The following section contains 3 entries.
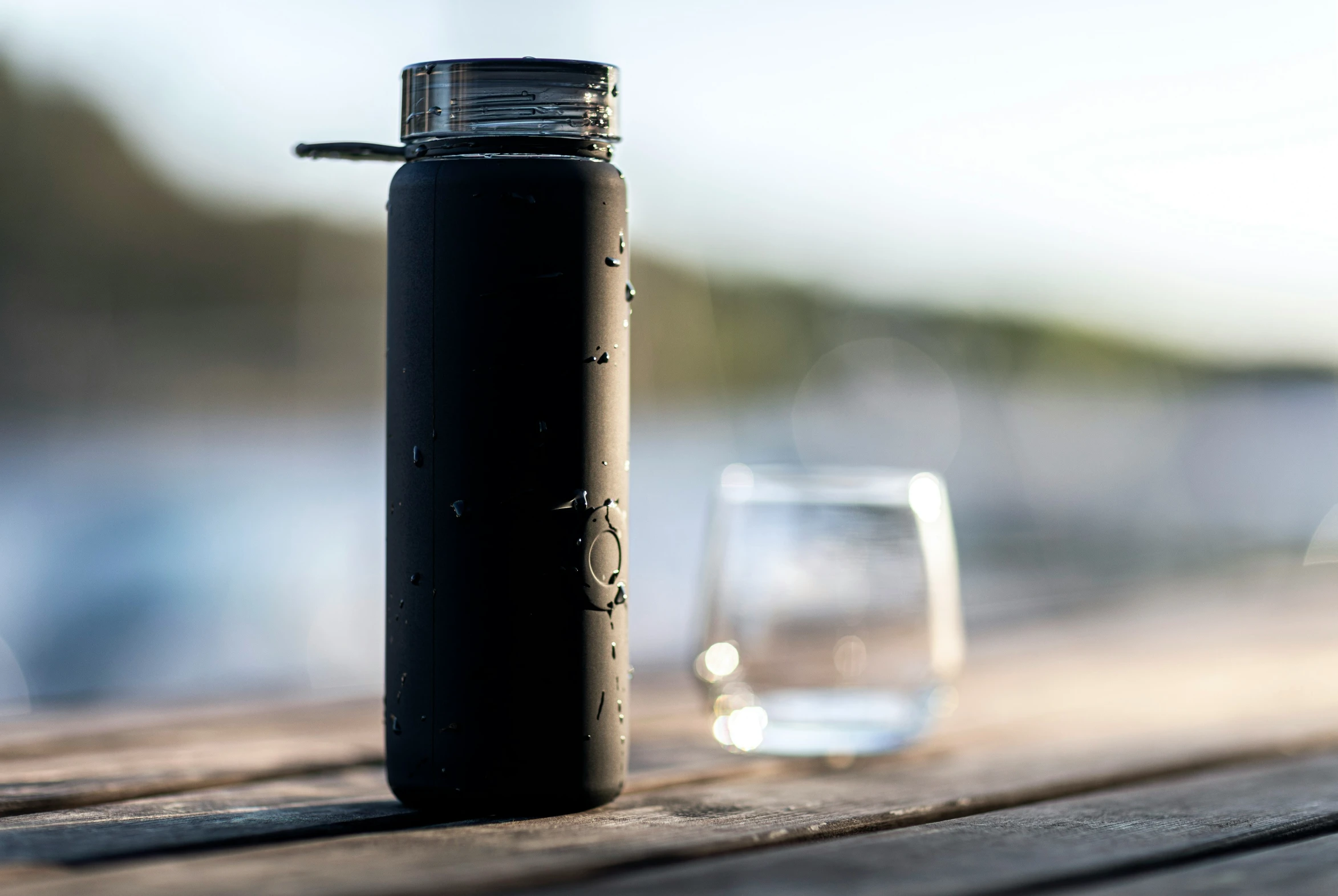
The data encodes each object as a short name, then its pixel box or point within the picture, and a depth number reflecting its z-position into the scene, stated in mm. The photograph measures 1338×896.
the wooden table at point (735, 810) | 829
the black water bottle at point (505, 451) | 912
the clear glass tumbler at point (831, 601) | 1092
